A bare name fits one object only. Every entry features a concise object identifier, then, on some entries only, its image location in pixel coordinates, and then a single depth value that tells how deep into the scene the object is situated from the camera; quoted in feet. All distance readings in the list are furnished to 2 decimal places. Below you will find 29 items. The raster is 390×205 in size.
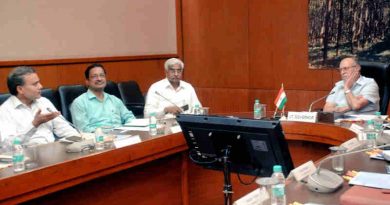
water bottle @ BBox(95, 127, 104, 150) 8.17
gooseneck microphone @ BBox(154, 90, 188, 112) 12.08
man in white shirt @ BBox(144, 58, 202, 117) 12.93
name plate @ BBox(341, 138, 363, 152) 7.22
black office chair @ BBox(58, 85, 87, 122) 13.11
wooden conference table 6.82
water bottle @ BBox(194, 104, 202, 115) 11.56
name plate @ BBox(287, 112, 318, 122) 10.77
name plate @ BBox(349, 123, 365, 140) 8.40
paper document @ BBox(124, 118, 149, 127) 10.57
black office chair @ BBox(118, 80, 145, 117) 15.17
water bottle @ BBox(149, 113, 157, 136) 9.50
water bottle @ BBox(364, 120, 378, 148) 7.74
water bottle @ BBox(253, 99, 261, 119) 11.36
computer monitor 6.11
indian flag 10.96
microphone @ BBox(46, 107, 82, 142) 8.91
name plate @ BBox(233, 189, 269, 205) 4.66
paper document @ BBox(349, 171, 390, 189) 5.37
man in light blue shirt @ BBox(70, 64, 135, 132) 11.46
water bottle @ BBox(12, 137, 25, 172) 6.82
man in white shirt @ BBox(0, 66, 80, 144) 9.22
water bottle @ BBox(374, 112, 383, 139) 8.75
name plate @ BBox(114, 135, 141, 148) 8.45
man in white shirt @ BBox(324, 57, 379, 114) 11.87
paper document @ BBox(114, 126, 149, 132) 10.15
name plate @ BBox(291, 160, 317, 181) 5.74
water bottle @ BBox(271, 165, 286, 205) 4.92
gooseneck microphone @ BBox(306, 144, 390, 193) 5.37
